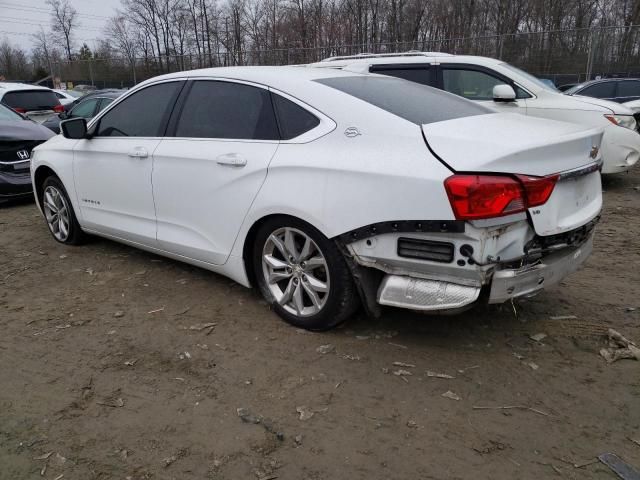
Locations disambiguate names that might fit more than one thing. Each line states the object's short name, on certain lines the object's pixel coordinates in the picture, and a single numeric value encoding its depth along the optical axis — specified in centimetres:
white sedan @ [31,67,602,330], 266
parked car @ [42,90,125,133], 1111
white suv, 709
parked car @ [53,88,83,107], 1706
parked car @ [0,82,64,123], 1177
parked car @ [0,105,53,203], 736
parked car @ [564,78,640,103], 1224
